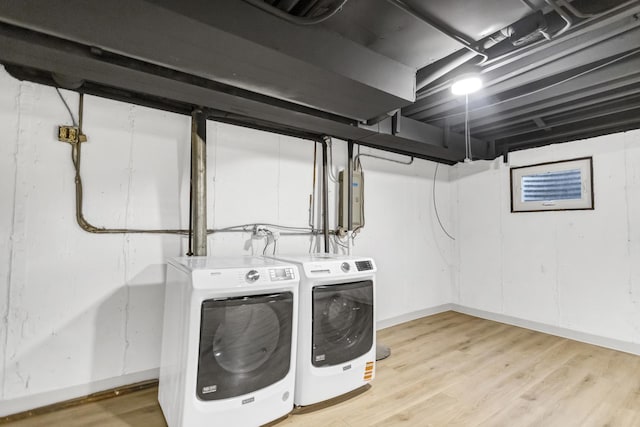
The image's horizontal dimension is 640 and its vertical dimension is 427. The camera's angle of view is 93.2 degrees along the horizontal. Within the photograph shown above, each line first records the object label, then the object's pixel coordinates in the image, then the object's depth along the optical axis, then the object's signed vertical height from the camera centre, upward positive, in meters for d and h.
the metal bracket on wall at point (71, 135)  1.95 +0.59
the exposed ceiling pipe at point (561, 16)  1.42 +1.03
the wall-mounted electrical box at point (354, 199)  3.15 +0.28
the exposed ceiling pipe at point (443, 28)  1.50 +1.09
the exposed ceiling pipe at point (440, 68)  1.92 +1.07
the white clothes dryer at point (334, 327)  1.89 -0.68
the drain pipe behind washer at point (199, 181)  2.24 +0.33
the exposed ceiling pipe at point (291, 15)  1.42 +1.03
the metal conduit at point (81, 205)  1.99 +0.13
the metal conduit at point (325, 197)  3.04 +0.29
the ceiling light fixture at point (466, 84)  2.09 +1.01
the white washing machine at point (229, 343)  1.51 -0.64
